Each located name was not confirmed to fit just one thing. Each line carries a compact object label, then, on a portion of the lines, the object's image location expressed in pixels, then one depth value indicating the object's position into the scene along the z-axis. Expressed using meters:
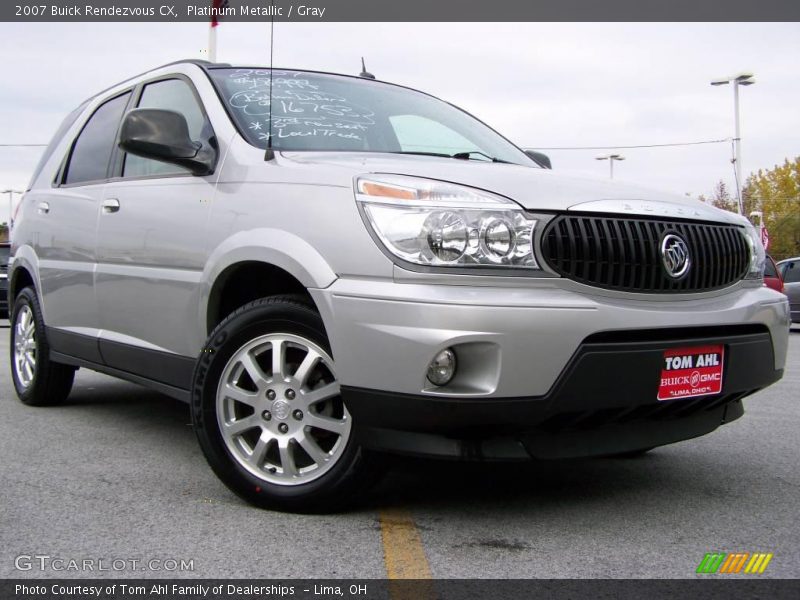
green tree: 47.59
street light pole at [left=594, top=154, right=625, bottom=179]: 34.01
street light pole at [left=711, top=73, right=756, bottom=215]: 27.94
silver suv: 2.97
